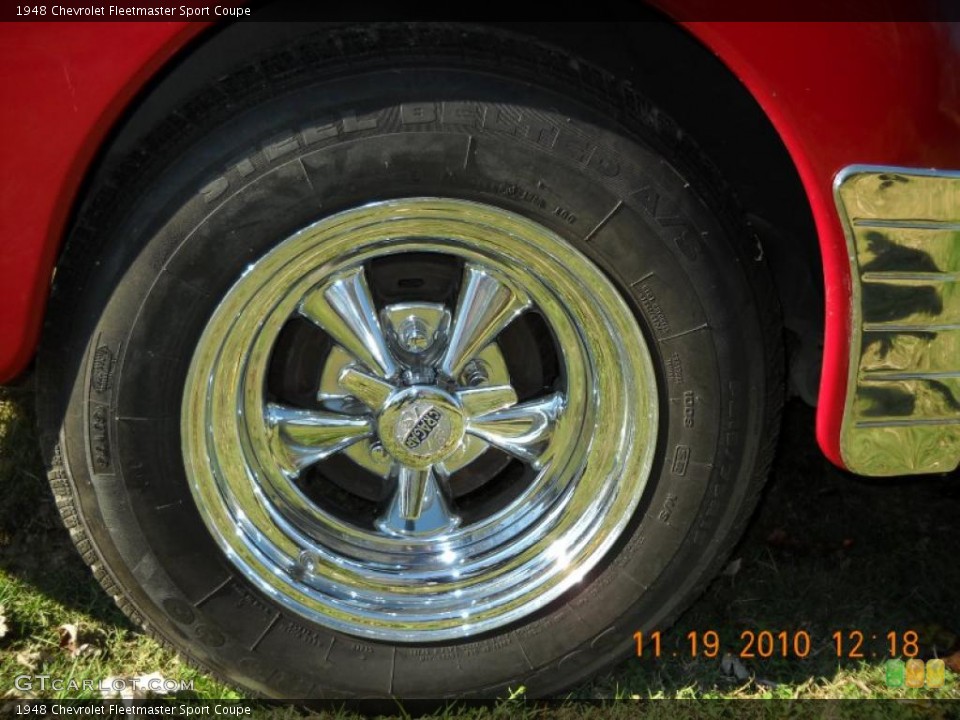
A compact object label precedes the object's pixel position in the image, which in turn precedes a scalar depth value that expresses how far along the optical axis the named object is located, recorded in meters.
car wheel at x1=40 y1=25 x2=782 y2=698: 1.76
